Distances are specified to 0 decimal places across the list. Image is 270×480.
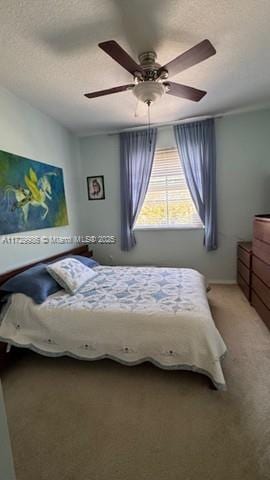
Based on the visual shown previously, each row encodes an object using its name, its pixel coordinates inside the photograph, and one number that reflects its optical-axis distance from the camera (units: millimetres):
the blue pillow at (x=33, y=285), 2123
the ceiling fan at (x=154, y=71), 1582
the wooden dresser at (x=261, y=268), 2400
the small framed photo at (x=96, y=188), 4121
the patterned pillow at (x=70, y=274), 2393
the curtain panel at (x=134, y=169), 3777
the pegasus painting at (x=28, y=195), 2462
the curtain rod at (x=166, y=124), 3496
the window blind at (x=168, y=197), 3807
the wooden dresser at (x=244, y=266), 3057
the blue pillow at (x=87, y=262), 3123
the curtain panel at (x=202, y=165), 3549
